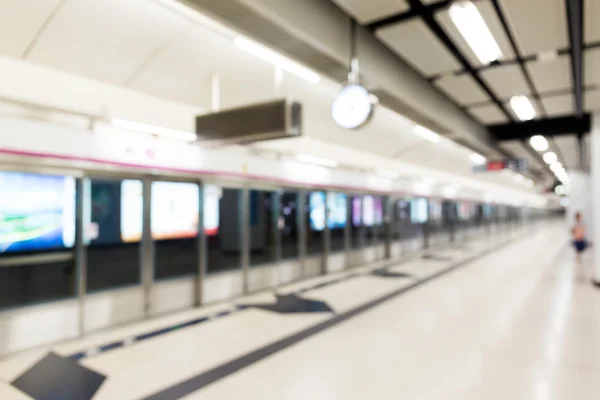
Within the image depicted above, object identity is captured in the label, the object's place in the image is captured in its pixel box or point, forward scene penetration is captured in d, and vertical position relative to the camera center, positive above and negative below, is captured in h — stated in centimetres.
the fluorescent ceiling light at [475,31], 352 +186
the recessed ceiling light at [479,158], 1061 +148
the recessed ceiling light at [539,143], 953 +172
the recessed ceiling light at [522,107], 655 +188
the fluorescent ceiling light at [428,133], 701 +148
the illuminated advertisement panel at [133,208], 526 +5
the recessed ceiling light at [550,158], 1216 +171
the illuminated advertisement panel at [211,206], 632 +7
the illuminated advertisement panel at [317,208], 904 +3
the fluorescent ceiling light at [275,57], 377 +162
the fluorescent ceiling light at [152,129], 479 +112
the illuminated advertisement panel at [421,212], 1439 -15
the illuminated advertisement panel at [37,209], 424 +3
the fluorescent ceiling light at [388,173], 1080 +106
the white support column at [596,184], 712 +43
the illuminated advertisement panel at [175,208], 586 +4
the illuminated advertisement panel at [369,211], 1151 -7
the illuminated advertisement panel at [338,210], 1012 -3
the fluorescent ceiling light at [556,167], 1488 +167
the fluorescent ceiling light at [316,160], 800 +109
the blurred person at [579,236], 1211 -95
